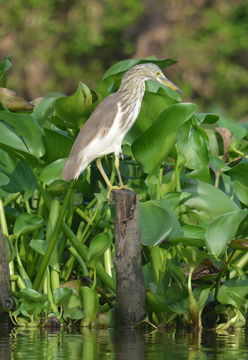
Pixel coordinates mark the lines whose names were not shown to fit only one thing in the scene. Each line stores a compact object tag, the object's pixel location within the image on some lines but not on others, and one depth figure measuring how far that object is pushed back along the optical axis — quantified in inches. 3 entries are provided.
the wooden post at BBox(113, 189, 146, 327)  483.5
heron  508.4
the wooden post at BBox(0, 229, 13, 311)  504.1
